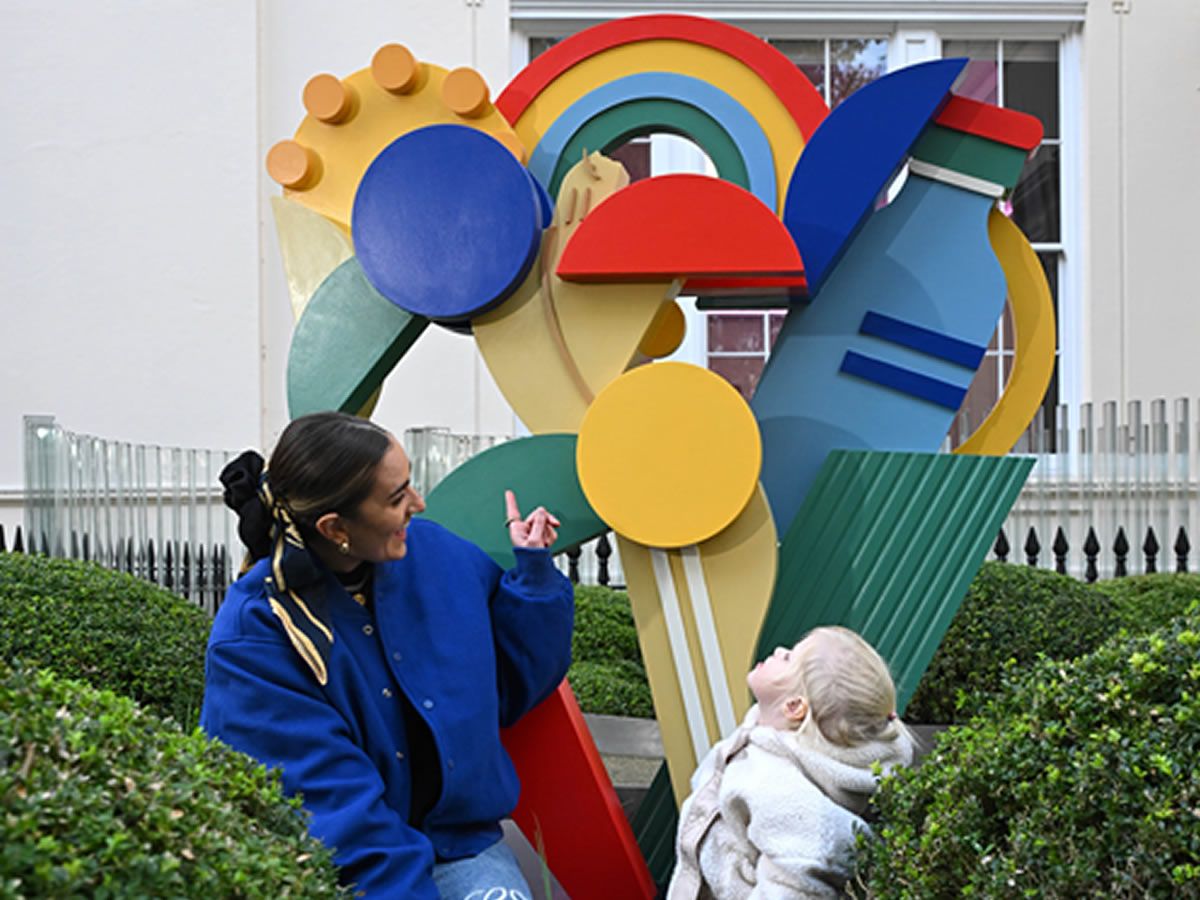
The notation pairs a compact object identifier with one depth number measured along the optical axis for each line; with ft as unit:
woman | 7.88
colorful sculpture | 10.45
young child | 8.03
